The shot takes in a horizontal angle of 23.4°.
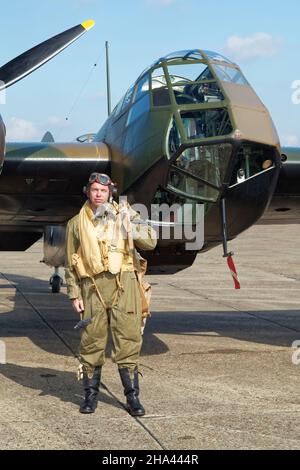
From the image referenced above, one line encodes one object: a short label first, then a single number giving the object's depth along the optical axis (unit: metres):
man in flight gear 6.48
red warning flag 8.36
